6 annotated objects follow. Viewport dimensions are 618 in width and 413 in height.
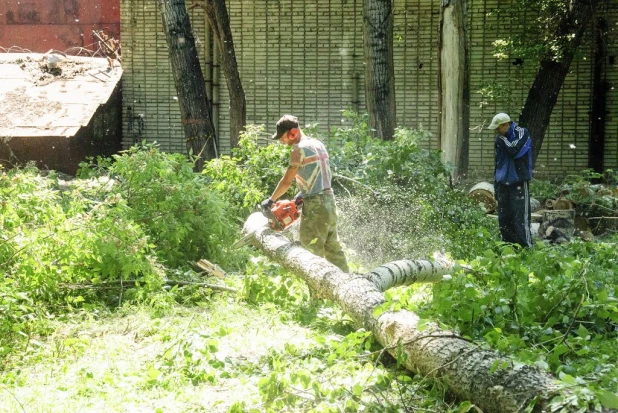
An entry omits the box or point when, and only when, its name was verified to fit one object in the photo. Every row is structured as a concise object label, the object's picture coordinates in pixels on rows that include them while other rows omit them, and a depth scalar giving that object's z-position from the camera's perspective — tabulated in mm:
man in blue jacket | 10773
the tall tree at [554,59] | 14703
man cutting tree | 8500
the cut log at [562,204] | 13374
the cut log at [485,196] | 13852
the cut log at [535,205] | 13664
